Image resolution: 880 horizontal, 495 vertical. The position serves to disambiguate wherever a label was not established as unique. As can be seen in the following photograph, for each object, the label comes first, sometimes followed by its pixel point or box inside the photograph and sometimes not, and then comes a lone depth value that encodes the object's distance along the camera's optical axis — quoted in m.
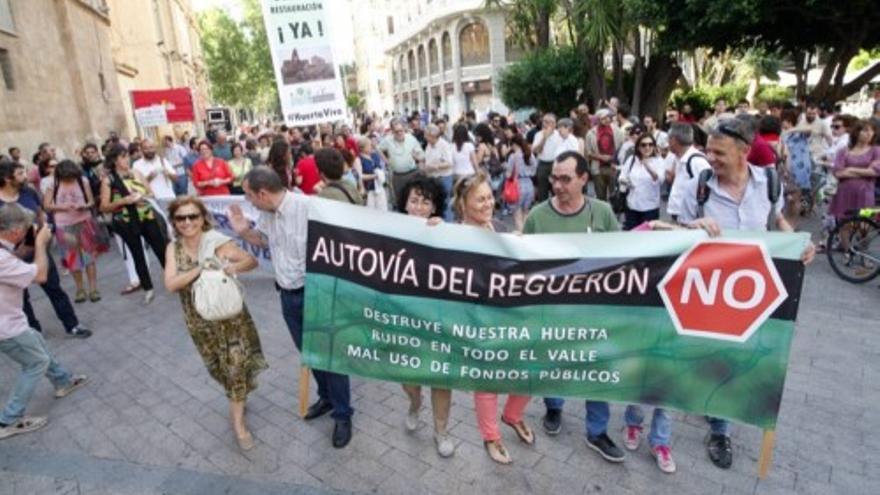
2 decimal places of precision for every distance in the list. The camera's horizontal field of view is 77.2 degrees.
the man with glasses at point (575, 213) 2.98
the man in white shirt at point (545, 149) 8.39
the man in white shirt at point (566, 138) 8.23
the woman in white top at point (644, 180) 6.23
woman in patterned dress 3.33
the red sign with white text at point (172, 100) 21.00
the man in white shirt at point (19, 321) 3.70
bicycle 5.89
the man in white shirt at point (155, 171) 7.54
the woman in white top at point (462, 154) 8.83
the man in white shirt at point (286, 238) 3.28
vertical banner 5.98
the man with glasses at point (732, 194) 2.97
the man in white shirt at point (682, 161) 3.64
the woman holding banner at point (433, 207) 3.26
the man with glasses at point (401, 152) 9.16
